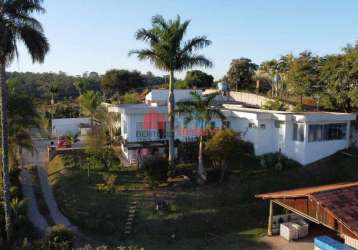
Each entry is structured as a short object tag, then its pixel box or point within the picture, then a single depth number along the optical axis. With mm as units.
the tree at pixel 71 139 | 33531
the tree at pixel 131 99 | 45344
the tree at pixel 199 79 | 69438
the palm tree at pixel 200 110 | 23359
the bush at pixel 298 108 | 32981
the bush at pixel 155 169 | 22656
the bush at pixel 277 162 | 25188
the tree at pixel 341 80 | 29517
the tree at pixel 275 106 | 33094
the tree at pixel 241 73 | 60250
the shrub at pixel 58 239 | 15683
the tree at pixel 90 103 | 37500
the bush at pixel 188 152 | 26859
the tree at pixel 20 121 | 25609
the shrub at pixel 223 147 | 22875
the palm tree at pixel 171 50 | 23312
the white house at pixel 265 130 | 25922
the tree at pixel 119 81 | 66312
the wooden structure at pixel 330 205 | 14367
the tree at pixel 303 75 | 36562
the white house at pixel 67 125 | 42838
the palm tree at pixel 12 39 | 17031
